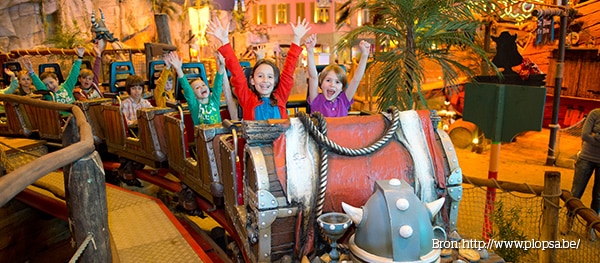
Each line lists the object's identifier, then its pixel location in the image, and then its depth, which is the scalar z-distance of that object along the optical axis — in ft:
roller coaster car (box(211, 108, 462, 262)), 6.78
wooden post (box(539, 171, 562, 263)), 10.89
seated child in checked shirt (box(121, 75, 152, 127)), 16.87
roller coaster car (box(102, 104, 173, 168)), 15.06
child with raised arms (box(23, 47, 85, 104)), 18.78
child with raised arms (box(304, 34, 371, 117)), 10.82
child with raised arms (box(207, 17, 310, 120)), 10.52
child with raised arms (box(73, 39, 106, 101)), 20.06
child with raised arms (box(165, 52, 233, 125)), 13.21
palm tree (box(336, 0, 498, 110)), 13.23
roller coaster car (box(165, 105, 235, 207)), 11.46
